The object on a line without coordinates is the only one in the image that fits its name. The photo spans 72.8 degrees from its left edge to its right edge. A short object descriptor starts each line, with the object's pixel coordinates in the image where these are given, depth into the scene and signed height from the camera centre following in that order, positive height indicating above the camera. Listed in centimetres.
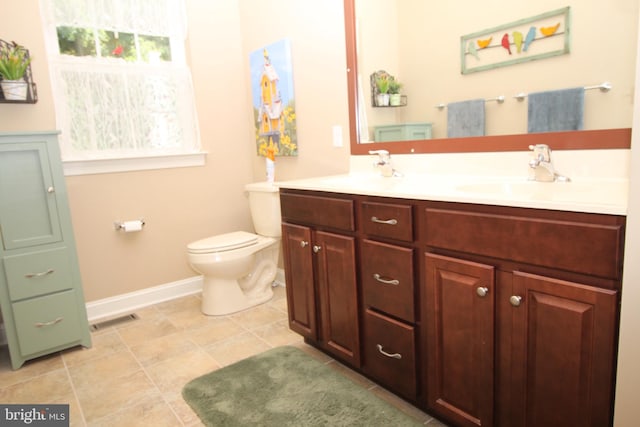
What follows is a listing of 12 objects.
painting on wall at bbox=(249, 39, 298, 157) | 280 +31
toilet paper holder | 282 -45
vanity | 108 -48
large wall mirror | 143 +24
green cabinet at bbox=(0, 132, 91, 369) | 210 -45
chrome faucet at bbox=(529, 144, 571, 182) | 152 -12
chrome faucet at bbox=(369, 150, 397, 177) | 211 -12
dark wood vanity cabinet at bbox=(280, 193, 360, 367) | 182 -57
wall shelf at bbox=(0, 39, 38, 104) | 232 +39
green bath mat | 167 -104
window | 260 +48
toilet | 264 -69
